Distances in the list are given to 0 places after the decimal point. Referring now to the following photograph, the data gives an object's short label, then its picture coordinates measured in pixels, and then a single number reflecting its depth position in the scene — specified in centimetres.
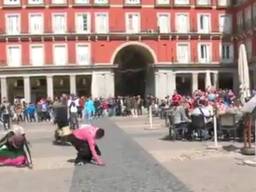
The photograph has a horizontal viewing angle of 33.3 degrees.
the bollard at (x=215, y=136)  1335
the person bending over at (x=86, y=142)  1119
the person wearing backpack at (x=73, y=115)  2001
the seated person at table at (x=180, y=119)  1555
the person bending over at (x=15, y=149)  1118
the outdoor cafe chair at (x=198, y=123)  1520
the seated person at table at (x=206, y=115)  1545
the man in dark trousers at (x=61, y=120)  1553
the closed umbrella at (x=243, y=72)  1407
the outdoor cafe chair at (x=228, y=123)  1492
